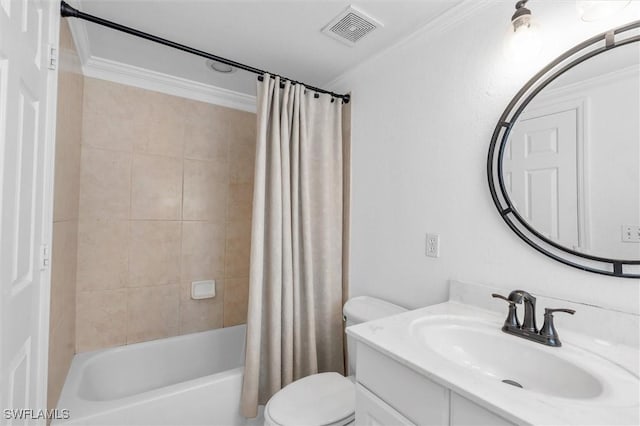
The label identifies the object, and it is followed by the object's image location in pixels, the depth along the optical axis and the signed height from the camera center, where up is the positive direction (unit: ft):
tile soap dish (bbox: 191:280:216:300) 7.43 -1.74
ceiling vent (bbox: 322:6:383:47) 4.78 +3.17
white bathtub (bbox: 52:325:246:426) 4.63 -3.03
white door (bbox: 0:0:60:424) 2.52 +0.22
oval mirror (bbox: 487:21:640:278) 3.09 +0.73
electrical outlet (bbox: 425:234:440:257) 4.84 -0.39
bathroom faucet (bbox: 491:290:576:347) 3.10 -1.08
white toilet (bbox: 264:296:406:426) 4.10 -2.61
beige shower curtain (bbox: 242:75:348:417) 5.49 -0.46
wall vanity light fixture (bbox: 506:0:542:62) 3.40 +2.10
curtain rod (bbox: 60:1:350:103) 4.13 +2.76
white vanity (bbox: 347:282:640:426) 2.12 -1.24
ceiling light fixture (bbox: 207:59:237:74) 6.34 +3.19
